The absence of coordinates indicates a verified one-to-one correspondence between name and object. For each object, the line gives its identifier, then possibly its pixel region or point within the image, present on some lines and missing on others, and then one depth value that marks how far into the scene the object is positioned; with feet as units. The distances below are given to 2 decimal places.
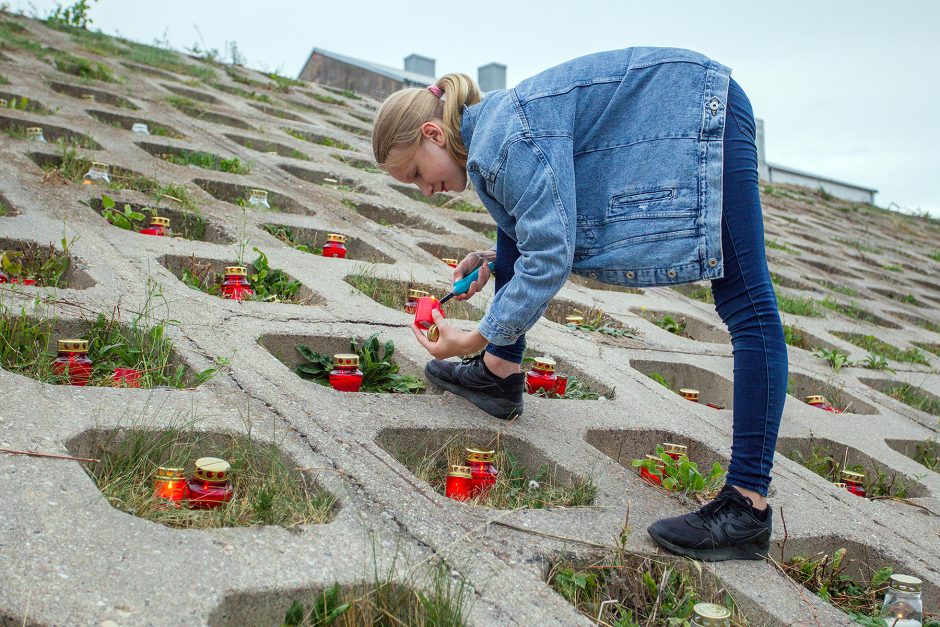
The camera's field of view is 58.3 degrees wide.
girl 6.57
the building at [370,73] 44.32
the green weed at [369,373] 9.31
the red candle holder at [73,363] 7.43
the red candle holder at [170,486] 5.90
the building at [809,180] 53.94
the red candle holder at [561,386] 10.20
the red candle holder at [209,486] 5.95
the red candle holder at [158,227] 12.44
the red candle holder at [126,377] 7.47
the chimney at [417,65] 58.54
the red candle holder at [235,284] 10.53
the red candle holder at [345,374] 8.66
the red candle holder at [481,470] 7.38
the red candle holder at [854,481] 9.61
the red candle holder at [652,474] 8.11
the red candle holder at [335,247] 13.79
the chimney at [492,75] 56.02
